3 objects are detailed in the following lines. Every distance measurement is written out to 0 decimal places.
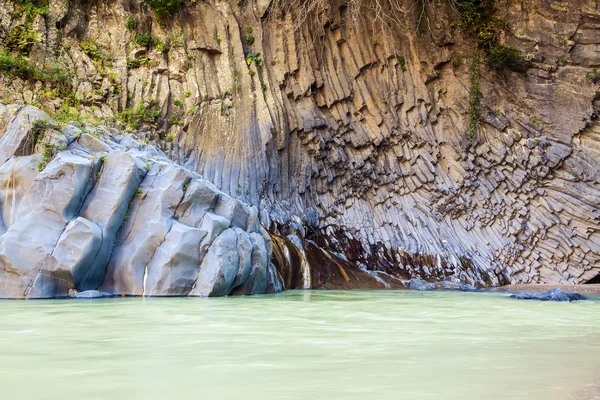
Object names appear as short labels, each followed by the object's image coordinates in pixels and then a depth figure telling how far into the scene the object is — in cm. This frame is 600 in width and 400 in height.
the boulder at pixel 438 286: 1308
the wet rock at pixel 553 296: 903
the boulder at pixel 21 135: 860
